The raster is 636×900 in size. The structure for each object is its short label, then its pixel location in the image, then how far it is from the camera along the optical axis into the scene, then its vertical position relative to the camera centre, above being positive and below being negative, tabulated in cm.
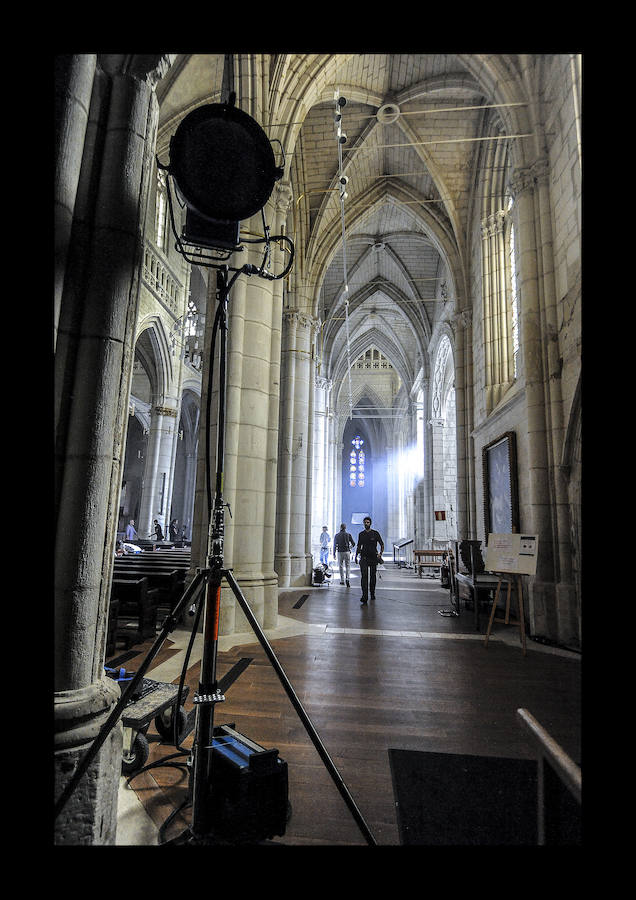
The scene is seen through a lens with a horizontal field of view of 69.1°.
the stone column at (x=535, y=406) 582 +176
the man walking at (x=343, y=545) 1204 -27
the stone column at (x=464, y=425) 1021 +253
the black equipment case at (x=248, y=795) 151 -86
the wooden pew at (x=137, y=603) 515 -83
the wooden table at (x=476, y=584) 611 -63
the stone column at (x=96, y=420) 142 +37
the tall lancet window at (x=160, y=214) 1491 +1033
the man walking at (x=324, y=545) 1582 -37
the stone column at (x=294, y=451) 1052 +192
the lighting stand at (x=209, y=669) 150 -45
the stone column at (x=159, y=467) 1706 +236
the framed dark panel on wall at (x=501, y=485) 711 +86
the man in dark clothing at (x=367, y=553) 811 -32
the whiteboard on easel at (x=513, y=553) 489 -17
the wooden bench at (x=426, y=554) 1344 -54
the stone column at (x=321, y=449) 1866 +347
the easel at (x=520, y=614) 478 -78
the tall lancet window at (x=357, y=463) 3778 +579
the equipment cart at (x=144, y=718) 207 -84
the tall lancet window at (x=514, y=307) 872 +440
